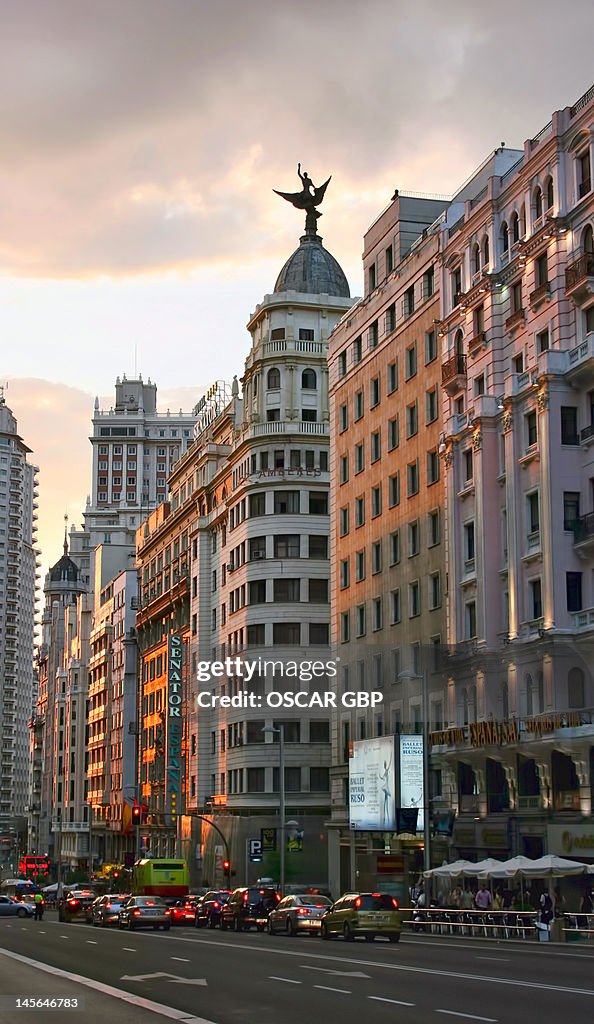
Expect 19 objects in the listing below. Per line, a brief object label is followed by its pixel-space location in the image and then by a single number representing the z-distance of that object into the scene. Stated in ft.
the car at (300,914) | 152.56
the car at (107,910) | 207.55
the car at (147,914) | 187.52
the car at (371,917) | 131.44
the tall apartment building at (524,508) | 163.43
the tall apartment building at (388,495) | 205.57
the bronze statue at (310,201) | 311.47
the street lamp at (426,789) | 168.86
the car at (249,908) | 186.11
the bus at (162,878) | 242.17
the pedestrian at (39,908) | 246.68
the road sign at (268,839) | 251.39
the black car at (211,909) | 198.49
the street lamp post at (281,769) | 225.35
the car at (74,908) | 247.50
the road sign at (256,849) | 247.09
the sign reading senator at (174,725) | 331.98
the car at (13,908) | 264.19
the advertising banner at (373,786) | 198.29
